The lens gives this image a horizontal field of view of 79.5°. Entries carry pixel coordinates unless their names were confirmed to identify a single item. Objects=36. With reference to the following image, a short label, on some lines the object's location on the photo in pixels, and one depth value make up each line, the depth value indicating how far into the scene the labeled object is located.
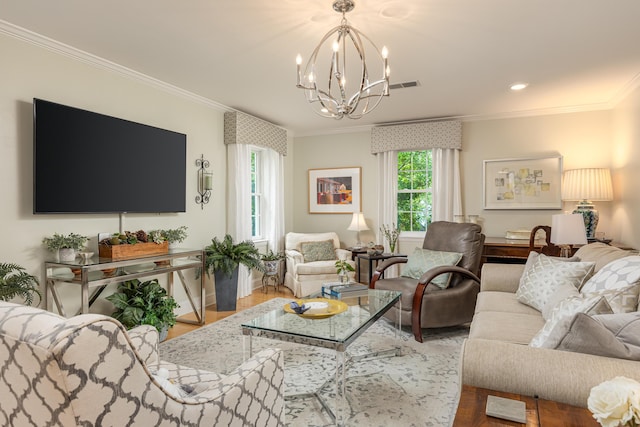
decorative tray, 2.39
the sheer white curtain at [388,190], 5.59
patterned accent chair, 0.77
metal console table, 2.78
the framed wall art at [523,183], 4.82
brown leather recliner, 3.24
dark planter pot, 4.27
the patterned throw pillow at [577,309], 1.56
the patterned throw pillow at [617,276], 1.87
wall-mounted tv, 2.83
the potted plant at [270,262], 5.21
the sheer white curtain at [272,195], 5.68
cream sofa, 1.20
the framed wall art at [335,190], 5.89
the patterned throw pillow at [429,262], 3.53
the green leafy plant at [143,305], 3.16
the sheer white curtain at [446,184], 5.21
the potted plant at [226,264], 4.19
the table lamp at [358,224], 5.58
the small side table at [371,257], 5.00
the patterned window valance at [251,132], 4.72
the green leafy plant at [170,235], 3.54
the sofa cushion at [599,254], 2.44
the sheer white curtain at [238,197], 4.79
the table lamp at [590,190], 4.26
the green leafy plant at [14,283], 2.37
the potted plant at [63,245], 2.89
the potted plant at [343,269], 3.09
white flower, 0.75
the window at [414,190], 5.52
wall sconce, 4.39
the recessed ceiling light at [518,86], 3.91
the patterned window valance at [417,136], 5.17
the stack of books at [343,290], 2.88
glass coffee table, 2.06
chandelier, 2.35
